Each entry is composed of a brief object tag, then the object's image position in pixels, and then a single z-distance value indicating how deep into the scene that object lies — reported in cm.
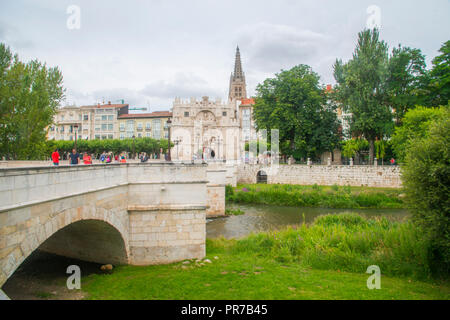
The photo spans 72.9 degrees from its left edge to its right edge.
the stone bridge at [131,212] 886
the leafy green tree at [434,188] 978
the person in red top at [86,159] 1594
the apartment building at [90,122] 6562
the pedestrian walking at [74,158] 1500
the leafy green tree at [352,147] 3955
